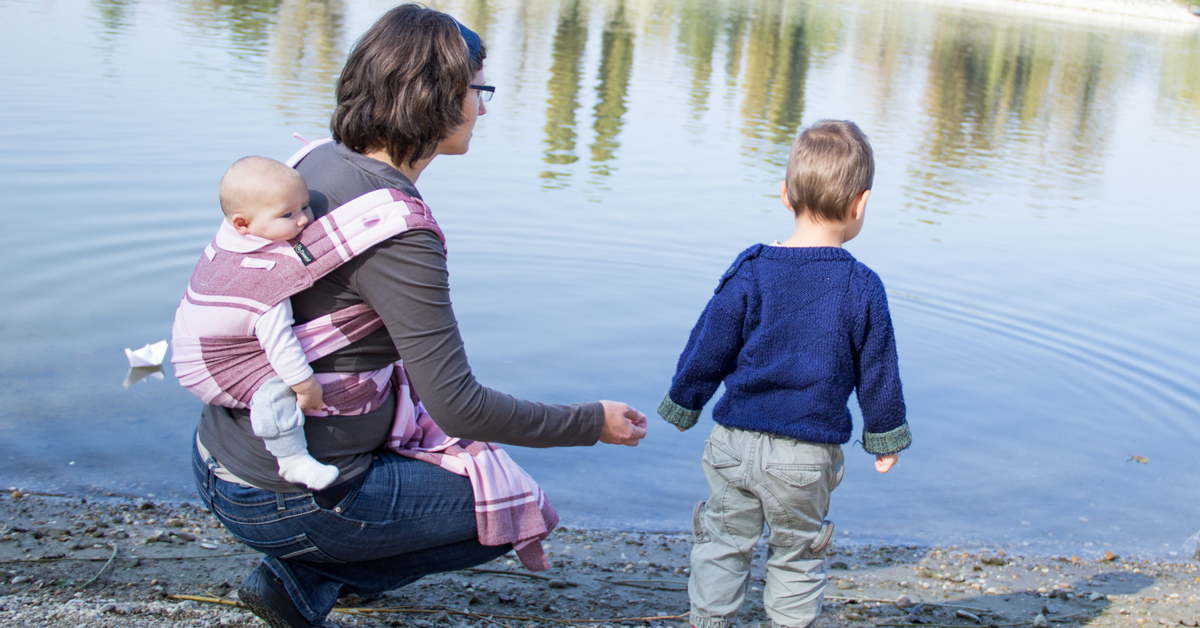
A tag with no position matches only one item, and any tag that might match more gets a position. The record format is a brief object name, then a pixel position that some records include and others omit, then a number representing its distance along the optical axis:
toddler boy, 2.78
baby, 2.27
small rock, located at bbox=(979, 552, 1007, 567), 4.20
